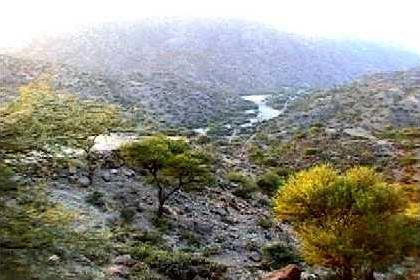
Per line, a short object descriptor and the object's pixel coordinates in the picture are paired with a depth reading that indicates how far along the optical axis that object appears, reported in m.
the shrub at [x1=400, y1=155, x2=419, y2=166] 52.28
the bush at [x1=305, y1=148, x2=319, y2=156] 58.44
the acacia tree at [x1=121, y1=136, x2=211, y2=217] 32.28
